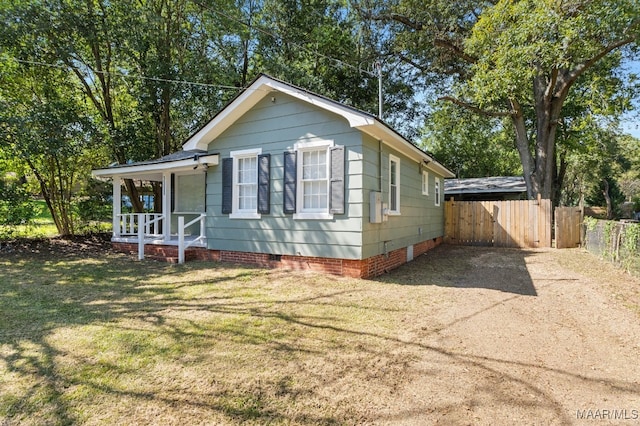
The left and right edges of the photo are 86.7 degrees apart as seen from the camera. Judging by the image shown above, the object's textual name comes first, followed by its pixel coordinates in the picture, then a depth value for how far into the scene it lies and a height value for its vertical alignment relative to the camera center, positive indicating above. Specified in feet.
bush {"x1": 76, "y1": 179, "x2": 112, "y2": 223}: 44.65 +0.97
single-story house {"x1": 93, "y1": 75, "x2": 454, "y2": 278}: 21.76 +1.87
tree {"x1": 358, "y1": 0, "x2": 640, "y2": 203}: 32.99 +18.57
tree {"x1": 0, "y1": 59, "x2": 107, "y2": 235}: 31.99 +7.68
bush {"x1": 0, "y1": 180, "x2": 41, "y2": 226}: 35.22 +0.40
